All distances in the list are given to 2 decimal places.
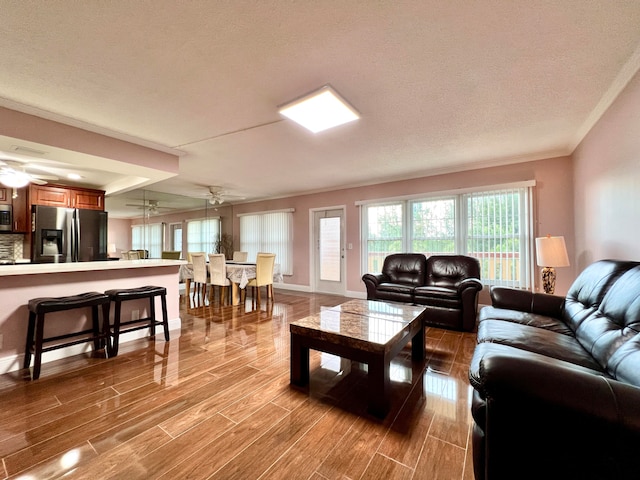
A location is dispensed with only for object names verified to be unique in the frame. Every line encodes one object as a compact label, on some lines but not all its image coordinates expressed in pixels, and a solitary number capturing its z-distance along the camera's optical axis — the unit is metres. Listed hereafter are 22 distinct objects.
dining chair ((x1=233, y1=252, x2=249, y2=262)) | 6.84
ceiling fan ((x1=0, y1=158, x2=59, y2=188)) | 2.88
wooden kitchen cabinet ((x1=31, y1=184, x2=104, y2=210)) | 4.52
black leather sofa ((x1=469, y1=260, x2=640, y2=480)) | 0.89
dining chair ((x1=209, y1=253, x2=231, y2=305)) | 4.94
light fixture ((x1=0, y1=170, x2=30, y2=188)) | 2.93
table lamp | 3.04
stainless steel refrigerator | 4.39
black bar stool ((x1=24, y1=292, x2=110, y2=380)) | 2.26
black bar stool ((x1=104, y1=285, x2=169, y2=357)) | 2.70
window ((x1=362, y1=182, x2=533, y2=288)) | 4.13
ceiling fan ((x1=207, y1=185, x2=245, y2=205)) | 5.99
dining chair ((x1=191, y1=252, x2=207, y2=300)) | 5.20
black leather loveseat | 3.48
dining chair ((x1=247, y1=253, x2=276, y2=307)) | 4.96
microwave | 4.29
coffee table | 1.77
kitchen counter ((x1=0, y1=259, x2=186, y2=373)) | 2.37
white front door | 6.10
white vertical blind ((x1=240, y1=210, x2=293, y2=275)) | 6.97
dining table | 4.80
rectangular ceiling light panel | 2.24
